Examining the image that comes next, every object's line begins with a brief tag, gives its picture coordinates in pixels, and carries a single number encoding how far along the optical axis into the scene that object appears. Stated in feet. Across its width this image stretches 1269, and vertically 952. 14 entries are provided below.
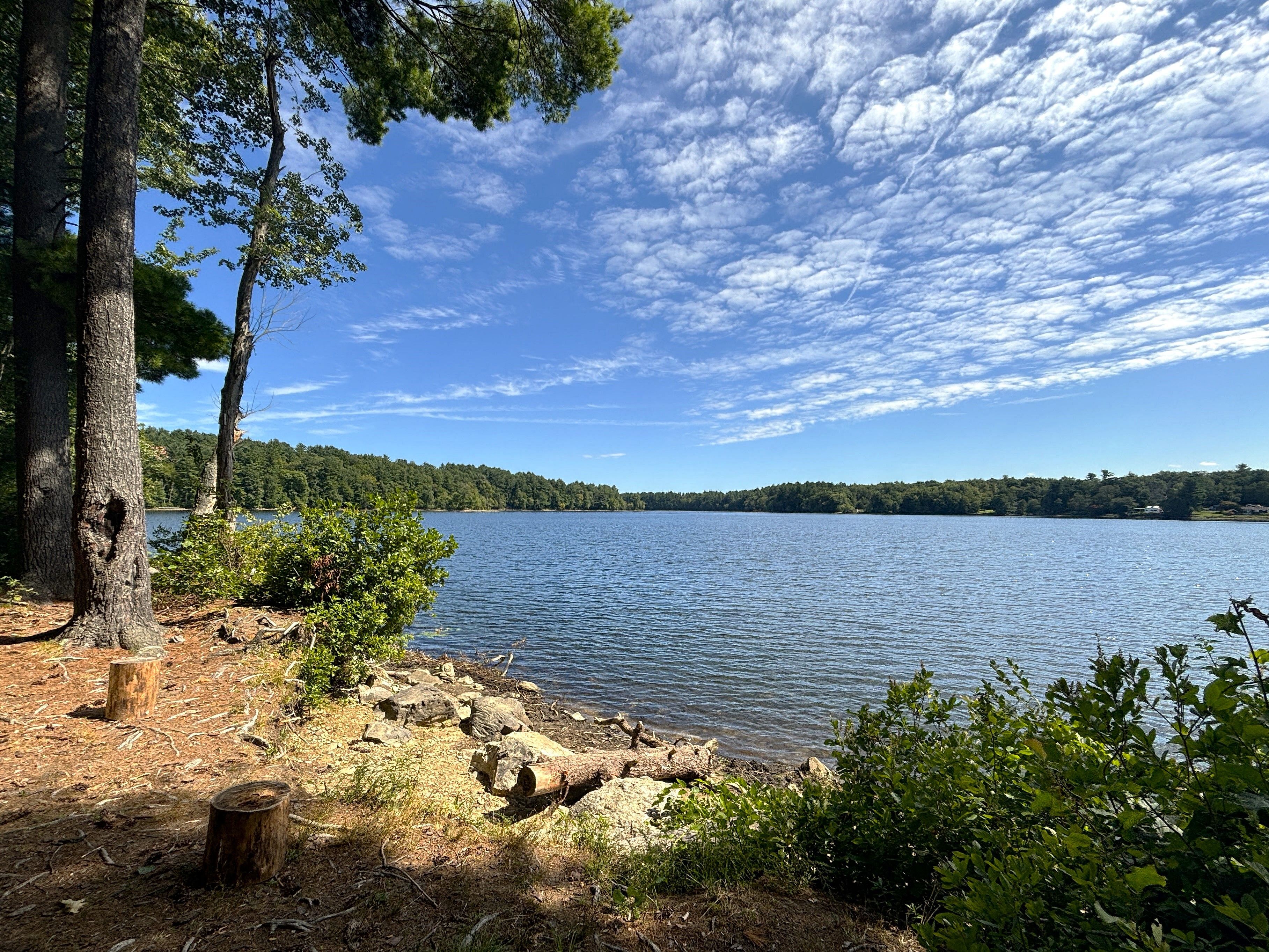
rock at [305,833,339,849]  12.92
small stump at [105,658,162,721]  17.25
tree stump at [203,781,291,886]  10.98
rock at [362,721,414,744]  21.75
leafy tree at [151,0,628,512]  31.17
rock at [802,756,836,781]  27.66
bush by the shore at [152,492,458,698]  25.71
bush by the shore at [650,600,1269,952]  5.57
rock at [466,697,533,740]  28.81
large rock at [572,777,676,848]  16.85
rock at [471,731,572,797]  21.11
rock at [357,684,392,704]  27.07
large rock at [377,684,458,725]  26.78
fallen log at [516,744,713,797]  20.03
